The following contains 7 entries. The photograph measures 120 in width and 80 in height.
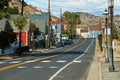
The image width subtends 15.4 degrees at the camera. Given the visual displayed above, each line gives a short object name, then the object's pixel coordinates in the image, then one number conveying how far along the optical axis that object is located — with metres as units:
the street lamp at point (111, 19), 24.52
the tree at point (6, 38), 56.41
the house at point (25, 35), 98.56
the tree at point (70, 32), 192.32
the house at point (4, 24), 83.74
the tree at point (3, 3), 51.96
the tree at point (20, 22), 61.91
